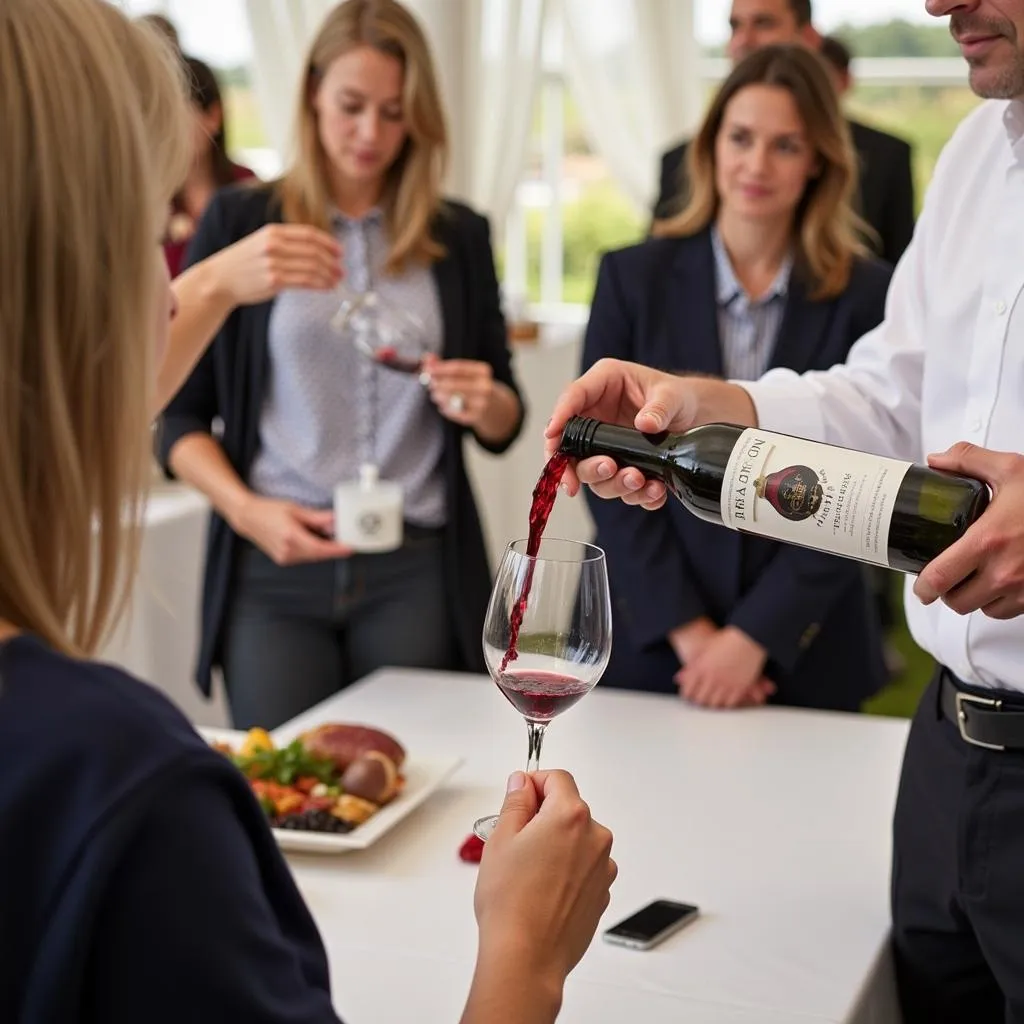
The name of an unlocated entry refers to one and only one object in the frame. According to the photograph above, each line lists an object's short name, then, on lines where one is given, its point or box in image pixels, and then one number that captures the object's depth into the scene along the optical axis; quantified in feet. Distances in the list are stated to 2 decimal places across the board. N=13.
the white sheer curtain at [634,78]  20.72
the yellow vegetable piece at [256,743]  6.31
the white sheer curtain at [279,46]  15.92
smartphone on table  5.03
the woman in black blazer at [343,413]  8.63
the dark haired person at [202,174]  12.48
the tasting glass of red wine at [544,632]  4.33
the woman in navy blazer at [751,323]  8.34
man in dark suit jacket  12.60
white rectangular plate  5.62
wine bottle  4.15
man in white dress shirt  4.92
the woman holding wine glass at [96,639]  2.46
